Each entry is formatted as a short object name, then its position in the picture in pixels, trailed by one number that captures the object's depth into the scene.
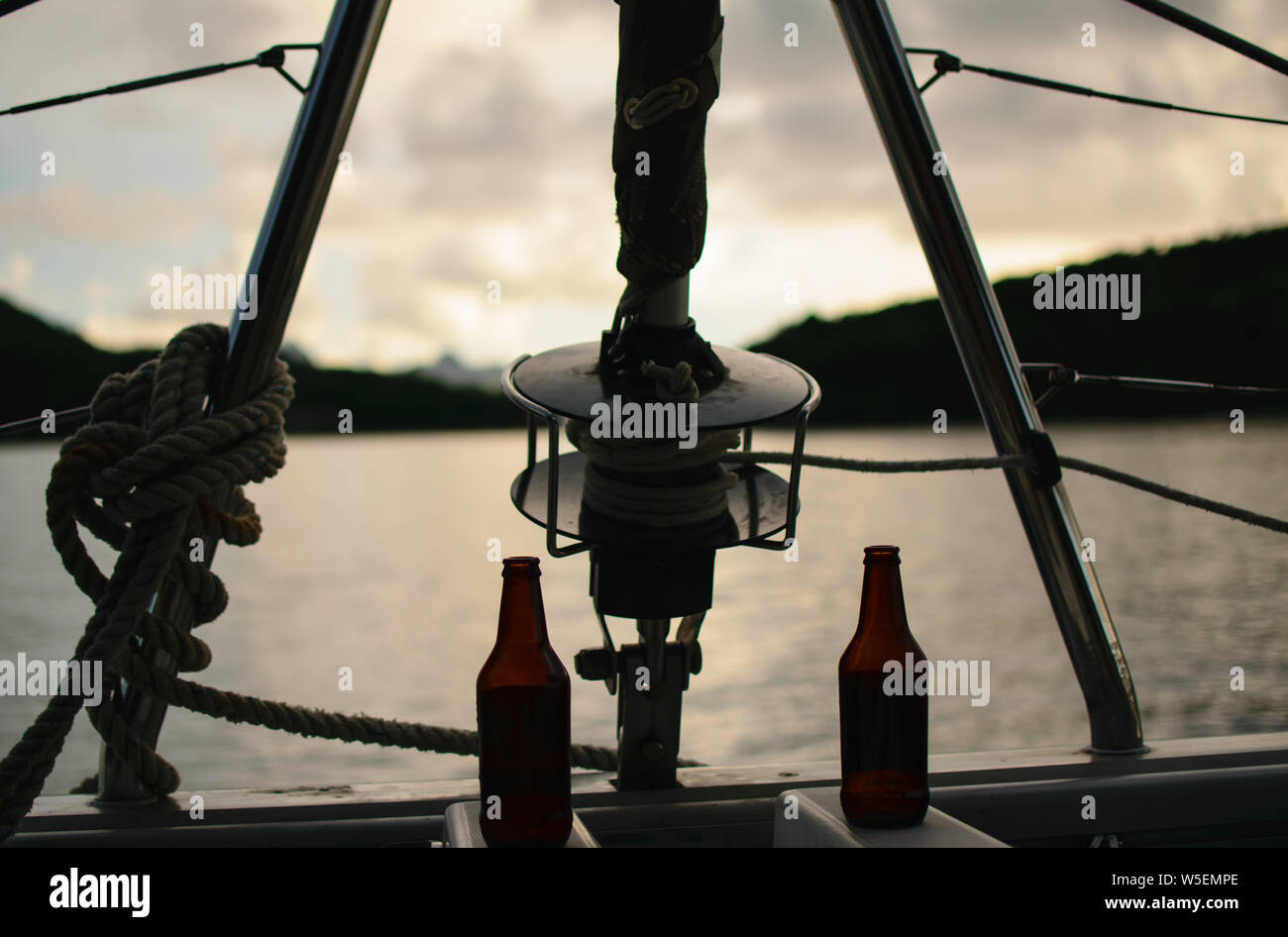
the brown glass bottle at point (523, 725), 0.81
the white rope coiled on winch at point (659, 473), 0.96
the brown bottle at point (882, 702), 0.87
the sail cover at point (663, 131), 0.95
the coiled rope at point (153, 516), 1.00
